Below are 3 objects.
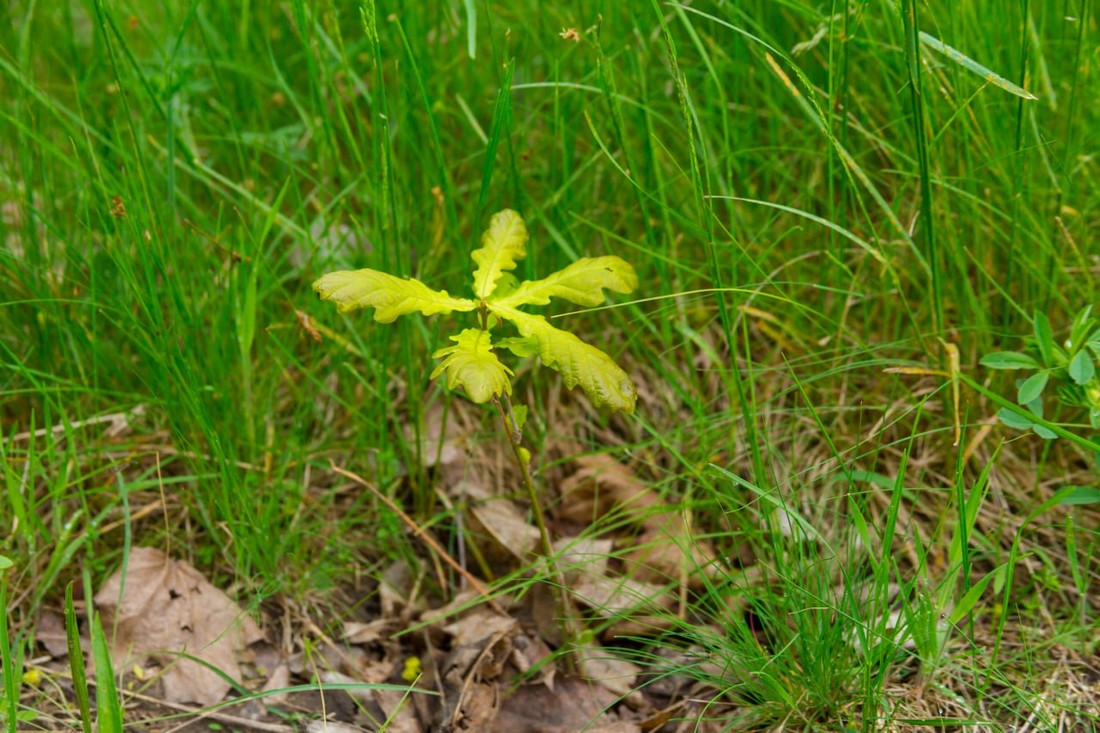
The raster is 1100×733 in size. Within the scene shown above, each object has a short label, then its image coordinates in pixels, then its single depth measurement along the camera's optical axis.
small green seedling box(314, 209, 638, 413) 1.14
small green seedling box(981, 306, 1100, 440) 1.19
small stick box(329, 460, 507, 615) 1.26
